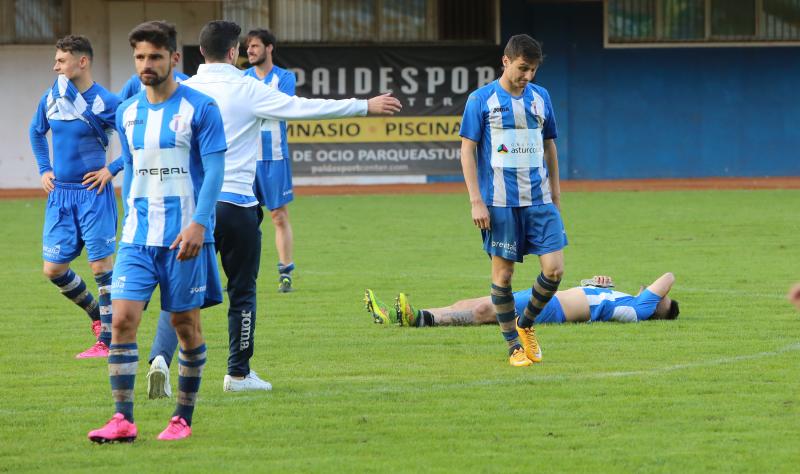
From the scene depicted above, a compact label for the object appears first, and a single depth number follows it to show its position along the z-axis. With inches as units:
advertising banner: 2354.8
